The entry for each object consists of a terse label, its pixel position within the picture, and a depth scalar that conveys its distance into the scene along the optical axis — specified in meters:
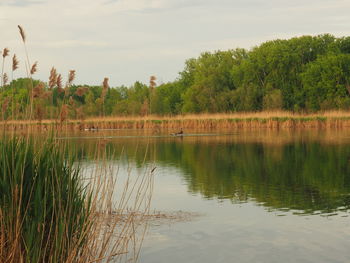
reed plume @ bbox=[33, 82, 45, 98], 10.65
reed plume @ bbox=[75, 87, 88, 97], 10.77
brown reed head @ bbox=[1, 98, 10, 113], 10.62
